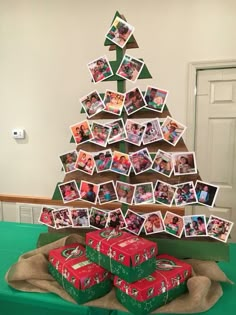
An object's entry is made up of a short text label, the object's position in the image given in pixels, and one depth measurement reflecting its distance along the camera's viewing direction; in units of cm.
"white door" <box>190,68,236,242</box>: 214
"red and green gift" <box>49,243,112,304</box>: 89
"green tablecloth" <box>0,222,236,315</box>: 91
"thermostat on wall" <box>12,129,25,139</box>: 253
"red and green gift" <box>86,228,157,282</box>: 86
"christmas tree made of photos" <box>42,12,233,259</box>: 110
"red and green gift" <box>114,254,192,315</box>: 83
